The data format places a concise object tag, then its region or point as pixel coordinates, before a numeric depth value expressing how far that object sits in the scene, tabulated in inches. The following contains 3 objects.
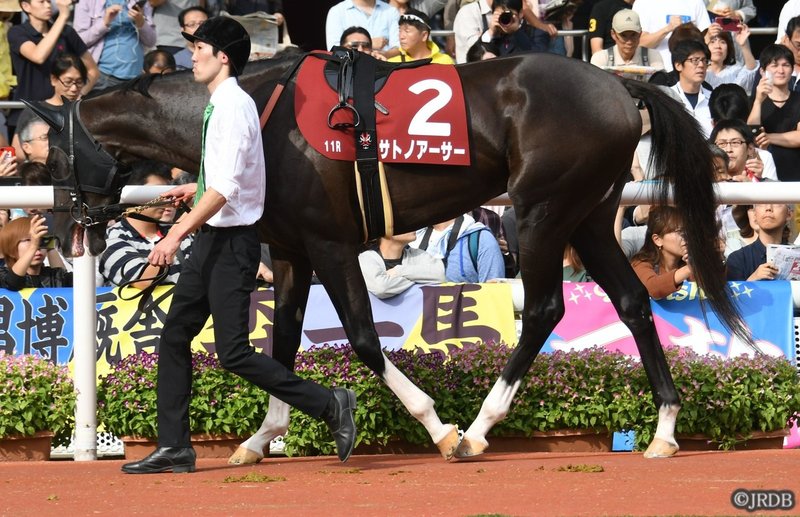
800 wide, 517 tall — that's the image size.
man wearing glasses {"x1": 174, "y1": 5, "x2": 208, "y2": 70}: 873.5
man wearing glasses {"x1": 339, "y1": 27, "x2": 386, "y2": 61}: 816.9
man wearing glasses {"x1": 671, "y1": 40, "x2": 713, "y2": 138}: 829.2
